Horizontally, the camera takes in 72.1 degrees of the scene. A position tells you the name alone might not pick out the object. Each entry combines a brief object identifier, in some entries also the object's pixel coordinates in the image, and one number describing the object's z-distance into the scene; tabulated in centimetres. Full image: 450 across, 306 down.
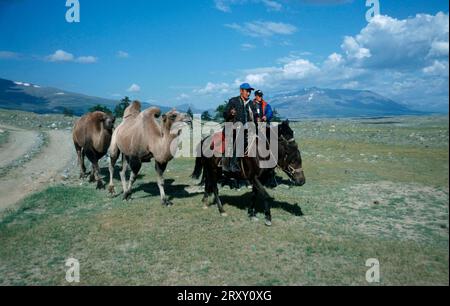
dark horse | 967
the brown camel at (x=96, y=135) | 1447
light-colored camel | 1131
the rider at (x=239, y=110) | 989
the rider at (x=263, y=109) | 1248
